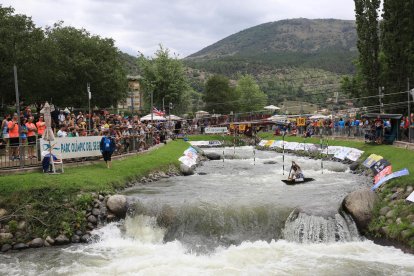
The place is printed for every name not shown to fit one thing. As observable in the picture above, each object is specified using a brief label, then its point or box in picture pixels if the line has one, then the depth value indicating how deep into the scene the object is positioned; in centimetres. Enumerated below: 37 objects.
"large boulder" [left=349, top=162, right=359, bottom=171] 3083
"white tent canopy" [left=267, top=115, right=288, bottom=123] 6419
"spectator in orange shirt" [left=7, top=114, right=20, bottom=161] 2095
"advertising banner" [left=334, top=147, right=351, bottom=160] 3688
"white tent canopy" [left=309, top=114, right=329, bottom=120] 5956
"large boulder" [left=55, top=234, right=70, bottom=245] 1633
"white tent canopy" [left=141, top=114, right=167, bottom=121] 4714
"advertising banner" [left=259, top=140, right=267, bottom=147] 5912
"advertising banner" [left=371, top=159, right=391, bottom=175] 2523
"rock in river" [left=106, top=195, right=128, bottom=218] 1841
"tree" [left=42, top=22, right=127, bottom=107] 5128
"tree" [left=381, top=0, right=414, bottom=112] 3566
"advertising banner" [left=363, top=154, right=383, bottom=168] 2807
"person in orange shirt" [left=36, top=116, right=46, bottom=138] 2305
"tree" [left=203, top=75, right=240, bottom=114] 11325
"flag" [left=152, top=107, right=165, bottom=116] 4862
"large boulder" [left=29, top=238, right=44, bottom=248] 1600
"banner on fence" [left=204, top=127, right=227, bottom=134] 5938
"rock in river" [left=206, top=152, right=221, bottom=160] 4388
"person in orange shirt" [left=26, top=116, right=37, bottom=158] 2175
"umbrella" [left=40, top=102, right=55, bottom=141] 2091
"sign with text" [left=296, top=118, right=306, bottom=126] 5347
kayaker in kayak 2527
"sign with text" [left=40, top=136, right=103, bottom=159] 2177
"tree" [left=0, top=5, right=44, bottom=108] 3609
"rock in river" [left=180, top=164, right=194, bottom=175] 3020
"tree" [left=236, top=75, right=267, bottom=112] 11469
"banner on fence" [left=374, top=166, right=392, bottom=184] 2230
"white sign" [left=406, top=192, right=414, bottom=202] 1615
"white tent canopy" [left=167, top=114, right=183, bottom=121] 5633
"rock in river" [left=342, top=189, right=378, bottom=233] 1656
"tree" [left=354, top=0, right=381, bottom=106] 4297
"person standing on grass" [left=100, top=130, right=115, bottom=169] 2419
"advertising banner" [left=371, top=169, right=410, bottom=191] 1928
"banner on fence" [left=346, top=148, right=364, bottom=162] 3359
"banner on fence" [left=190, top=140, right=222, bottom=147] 5797
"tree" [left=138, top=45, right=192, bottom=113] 7288
